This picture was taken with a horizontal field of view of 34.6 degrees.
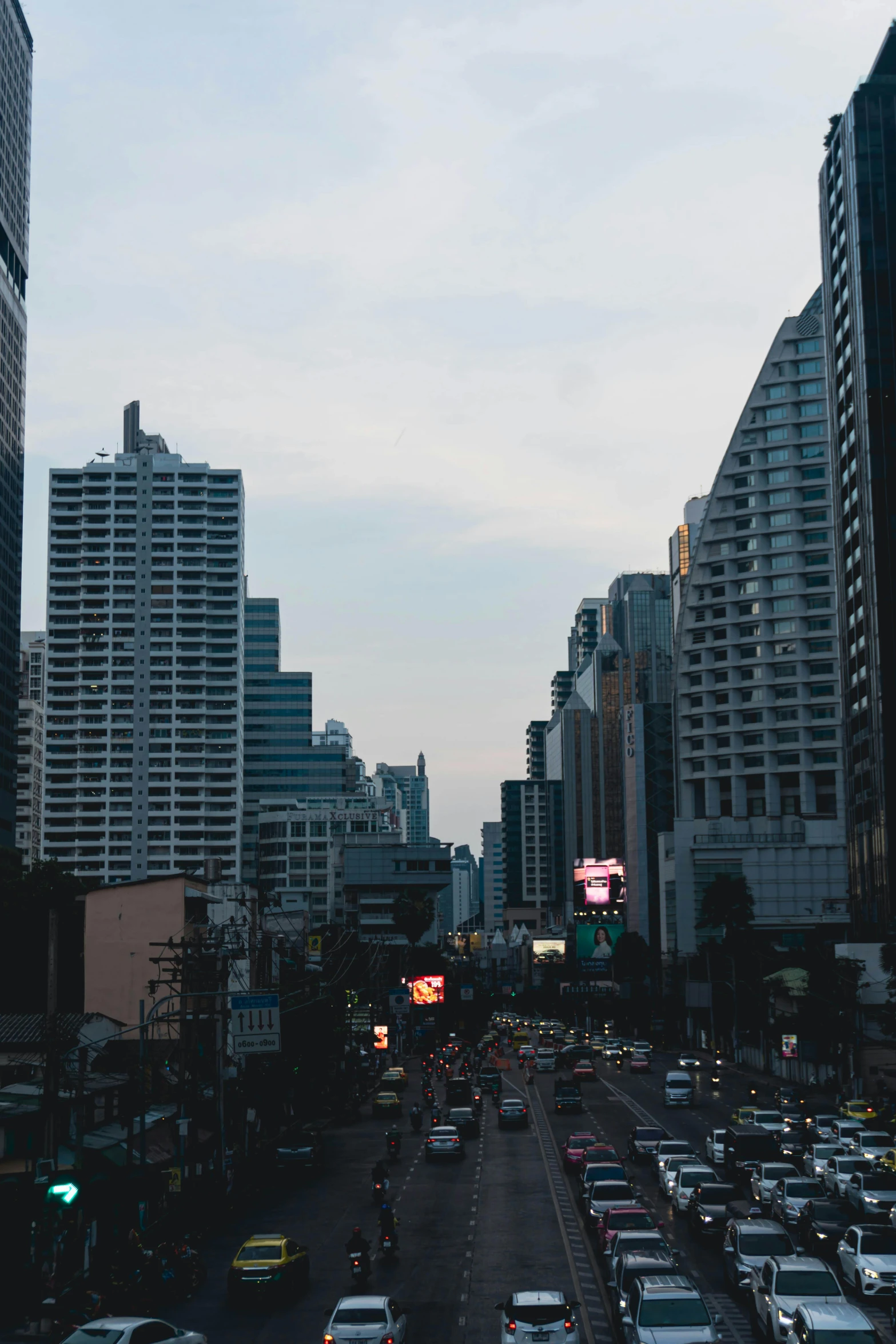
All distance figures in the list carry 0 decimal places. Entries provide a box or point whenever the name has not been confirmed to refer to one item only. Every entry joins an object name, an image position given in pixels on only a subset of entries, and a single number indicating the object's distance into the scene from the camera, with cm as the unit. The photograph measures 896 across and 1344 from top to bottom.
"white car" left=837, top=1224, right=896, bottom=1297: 2975
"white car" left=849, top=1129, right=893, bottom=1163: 4900
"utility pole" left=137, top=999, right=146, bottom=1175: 4028
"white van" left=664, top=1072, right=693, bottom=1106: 7912
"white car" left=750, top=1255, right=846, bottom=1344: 2623
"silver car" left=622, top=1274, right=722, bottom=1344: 2459
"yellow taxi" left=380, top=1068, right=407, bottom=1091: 9569
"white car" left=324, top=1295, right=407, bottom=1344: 2689
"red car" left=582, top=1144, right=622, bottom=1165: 4934
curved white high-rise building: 17412
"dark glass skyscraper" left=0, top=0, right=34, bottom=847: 18475
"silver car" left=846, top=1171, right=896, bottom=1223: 3766
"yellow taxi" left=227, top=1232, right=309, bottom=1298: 3306
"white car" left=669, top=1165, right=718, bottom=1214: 4262
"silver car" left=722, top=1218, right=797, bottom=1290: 3083
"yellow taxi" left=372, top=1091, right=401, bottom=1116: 8194
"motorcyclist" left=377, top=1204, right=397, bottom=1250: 3806
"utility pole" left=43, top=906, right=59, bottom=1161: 3253
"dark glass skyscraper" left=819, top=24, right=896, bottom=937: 11150
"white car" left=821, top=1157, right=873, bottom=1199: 4312
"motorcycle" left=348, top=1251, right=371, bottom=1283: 3444
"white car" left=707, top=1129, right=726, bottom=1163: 5328
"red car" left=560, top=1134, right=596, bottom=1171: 5391
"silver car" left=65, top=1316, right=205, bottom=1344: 2348
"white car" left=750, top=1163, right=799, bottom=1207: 4184
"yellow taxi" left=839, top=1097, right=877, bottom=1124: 6562
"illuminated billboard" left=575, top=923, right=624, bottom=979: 16725
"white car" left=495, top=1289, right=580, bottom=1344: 2588
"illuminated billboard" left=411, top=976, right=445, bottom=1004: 15262
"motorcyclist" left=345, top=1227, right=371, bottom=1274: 3475
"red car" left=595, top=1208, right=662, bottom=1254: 3506
